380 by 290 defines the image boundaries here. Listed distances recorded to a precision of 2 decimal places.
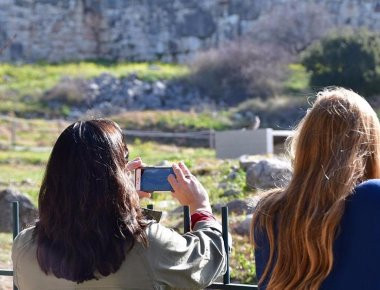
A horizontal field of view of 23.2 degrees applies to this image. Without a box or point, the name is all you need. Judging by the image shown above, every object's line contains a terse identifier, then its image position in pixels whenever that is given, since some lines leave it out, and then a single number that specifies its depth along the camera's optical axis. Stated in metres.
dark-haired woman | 2.66
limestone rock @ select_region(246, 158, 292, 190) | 11.20
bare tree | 34.12
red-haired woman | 2.57
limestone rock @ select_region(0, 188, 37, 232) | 9.16
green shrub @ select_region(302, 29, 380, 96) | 28.06
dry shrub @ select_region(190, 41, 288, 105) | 30.53
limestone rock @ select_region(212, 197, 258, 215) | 10.09
